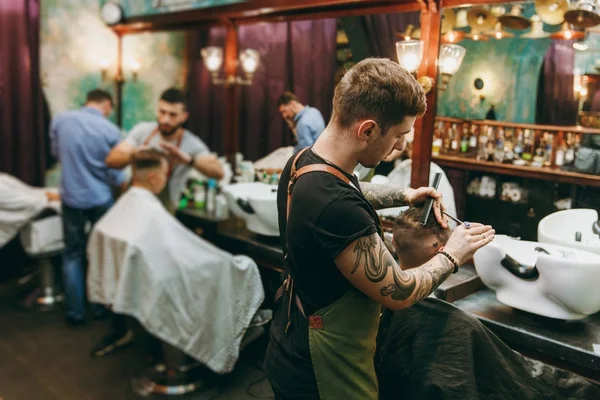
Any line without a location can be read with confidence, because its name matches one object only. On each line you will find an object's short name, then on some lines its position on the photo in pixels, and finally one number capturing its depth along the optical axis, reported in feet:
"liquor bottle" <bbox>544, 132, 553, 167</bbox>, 7.18
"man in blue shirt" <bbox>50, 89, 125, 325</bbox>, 11.91
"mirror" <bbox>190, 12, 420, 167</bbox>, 8.78
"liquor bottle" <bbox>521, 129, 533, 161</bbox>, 7.36
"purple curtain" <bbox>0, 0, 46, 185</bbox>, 13.55
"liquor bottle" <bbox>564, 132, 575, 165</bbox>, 7.00
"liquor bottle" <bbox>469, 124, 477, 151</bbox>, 7.80
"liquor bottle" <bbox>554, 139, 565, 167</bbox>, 7.07
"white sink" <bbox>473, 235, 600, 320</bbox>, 5.49
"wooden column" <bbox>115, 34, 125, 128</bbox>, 15.01
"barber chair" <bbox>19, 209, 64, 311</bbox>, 12.58
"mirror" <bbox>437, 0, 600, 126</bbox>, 6.82
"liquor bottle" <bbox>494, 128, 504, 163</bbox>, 7.59
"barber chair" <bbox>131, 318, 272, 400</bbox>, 9.30
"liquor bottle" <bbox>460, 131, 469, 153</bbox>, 7.87
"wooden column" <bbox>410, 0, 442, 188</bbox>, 7.82
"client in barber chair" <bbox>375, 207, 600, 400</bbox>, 4.66
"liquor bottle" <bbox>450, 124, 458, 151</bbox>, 7.94
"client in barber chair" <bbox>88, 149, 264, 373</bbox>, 8.52
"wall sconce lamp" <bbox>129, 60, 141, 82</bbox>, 14.61
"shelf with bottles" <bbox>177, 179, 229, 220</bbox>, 11.77
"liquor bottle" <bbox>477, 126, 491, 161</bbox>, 7.72
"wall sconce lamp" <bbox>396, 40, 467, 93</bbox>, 7.71
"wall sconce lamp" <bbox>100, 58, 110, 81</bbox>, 14.99
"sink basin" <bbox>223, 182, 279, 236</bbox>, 9.07
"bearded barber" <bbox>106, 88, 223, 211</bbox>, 12.12
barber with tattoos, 4.10
